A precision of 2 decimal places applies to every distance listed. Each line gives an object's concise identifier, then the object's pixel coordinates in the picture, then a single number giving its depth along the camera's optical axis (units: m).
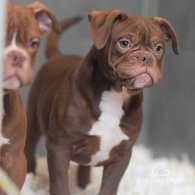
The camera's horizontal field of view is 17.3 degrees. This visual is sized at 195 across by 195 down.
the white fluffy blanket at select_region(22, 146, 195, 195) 1.14
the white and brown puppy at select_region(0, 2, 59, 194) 0.78
